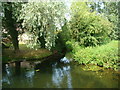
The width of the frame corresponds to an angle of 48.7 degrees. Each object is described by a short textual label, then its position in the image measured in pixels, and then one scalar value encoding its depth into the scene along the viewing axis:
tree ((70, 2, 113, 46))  9.08
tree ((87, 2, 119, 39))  14.79
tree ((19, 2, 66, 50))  4.86
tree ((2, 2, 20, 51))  8.20
